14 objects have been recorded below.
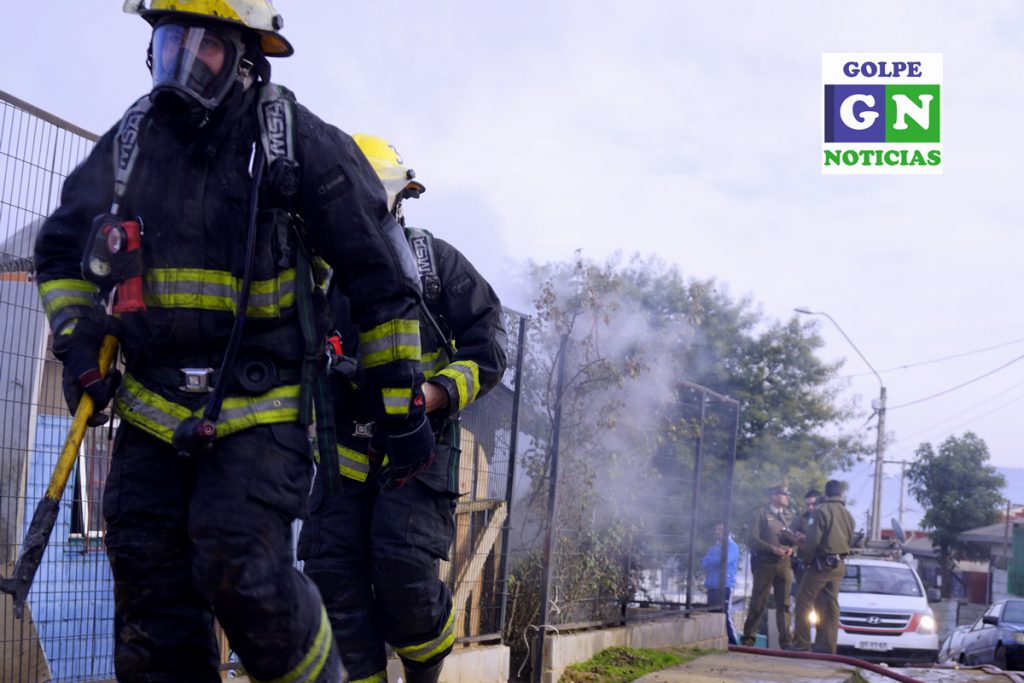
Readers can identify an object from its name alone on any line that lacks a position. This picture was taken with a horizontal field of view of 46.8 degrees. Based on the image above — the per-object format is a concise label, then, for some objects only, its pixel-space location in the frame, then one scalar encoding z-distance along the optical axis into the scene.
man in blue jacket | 12.43
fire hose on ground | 8.84
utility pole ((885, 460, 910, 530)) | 62.75
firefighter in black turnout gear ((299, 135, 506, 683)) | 4.45
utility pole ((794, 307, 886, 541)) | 33.94
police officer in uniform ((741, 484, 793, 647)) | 14.58
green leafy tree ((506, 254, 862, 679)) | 8.09
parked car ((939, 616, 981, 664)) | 19.63
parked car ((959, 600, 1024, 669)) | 16.66
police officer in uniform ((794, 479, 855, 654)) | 13.64
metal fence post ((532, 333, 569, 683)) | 7.54
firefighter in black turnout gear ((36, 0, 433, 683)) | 2.94
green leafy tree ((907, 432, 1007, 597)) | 43.78
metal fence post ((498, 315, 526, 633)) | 7.29
